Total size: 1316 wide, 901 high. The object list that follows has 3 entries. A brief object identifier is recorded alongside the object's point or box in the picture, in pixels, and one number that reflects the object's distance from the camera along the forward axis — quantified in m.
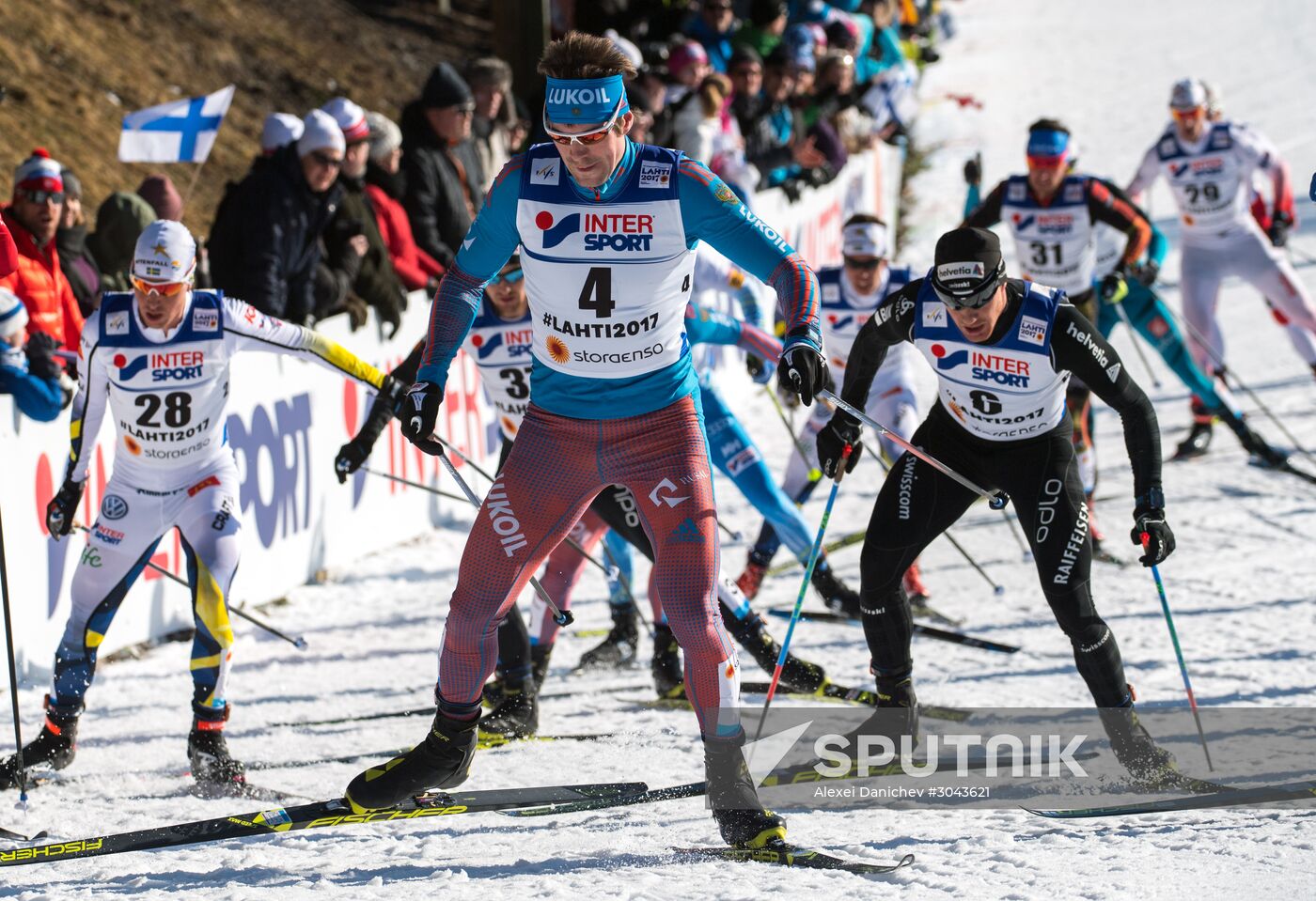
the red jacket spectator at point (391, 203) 20.73
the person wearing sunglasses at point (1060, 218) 19.84
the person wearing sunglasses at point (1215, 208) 23.08
